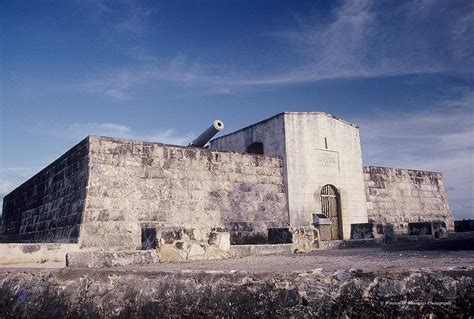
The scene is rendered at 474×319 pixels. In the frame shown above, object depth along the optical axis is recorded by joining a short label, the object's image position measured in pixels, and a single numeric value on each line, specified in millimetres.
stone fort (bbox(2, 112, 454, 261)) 9008
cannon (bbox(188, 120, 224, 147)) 12800
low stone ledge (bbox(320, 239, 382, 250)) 8906
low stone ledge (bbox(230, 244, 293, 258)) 6773
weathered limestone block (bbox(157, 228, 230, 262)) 5863
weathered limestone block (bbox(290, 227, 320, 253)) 8125
